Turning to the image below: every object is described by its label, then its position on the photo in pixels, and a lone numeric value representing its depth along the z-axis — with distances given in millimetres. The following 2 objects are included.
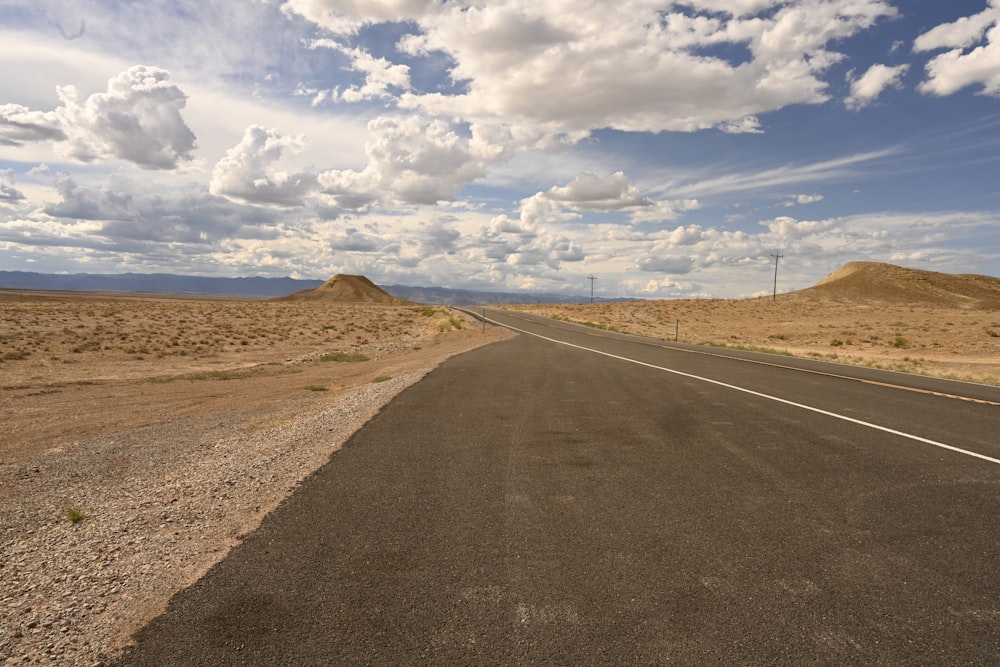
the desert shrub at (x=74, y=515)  5438
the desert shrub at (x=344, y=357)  25922
